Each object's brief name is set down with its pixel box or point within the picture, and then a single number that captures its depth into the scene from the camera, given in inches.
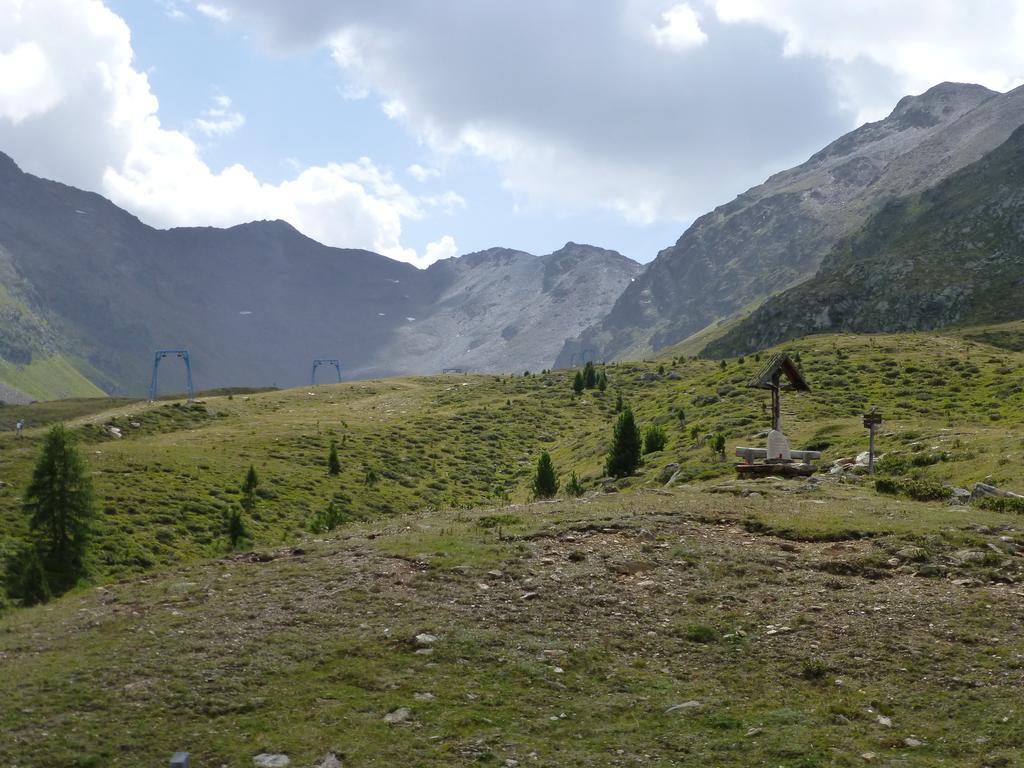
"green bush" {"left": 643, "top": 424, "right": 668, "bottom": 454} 2166.6
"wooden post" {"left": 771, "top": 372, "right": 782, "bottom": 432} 1410.1
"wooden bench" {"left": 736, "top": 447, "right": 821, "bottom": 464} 1464.1
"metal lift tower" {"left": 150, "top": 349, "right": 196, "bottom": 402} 6324.3
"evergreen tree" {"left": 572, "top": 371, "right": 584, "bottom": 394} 4714.6
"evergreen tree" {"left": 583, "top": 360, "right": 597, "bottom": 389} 4811.5
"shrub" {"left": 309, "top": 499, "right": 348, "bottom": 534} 1295.6
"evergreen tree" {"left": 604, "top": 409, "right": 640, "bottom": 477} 1910.7
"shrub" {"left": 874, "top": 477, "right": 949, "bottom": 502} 1098.1
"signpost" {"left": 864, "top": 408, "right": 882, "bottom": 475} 1337.4
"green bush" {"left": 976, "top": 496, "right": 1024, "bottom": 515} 975.6
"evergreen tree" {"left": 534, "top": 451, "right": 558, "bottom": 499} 1840.6
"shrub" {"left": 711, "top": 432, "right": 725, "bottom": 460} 1711.4
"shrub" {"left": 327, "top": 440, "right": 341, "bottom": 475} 2598.4
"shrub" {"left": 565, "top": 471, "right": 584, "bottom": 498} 1655.5
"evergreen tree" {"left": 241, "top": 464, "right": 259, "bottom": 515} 2043.9
